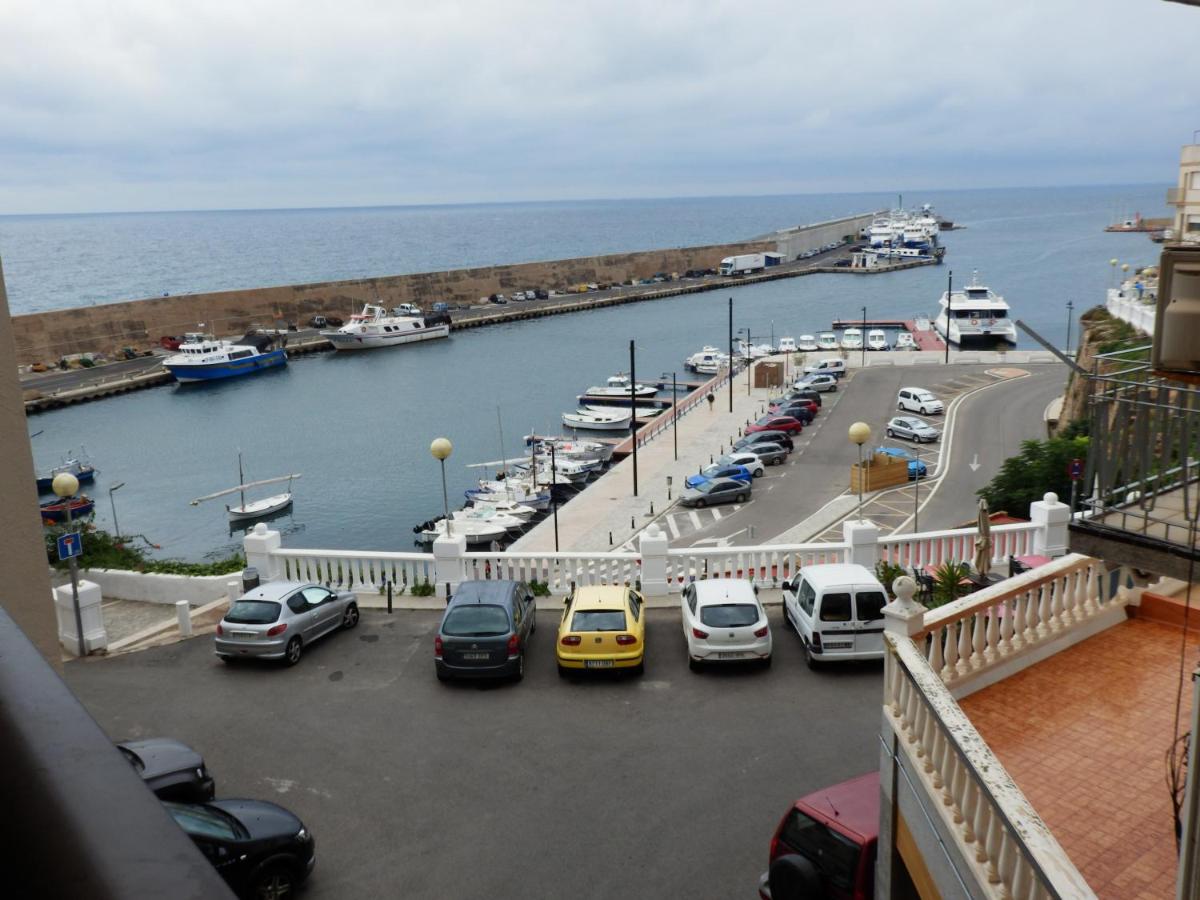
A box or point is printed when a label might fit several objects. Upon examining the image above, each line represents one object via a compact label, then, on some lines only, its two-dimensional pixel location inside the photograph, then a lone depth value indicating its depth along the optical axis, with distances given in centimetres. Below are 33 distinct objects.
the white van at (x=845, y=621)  1279
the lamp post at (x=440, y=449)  1823
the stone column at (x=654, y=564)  1563
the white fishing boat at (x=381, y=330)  9244
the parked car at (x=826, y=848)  761
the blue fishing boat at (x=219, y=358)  7856
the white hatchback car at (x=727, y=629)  1284
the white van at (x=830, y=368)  5934
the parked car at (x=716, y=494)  3594
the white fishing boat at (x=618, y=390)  6575
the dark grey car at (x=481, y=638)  1281
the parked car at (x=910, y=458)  3666
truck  14438
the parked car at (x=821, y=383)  5609
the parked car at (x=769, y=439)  4328
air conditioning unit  450
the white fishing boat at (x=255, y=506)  4675
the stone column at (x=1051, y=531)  1566
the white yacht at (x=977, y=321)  7262
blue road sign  1421
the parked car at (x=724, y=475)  3709
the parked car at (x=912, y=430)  4241
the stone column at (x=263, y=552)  1658
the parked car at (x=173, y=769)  953
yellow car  1290
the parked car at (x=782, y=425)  4641
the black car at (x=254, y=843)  834
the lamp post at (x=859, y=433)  2022
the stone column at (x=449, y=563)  1609
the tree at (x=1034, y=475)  2131
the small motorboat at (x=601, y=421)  6016
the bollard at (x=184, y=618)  1514
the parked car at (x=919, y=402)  4696
